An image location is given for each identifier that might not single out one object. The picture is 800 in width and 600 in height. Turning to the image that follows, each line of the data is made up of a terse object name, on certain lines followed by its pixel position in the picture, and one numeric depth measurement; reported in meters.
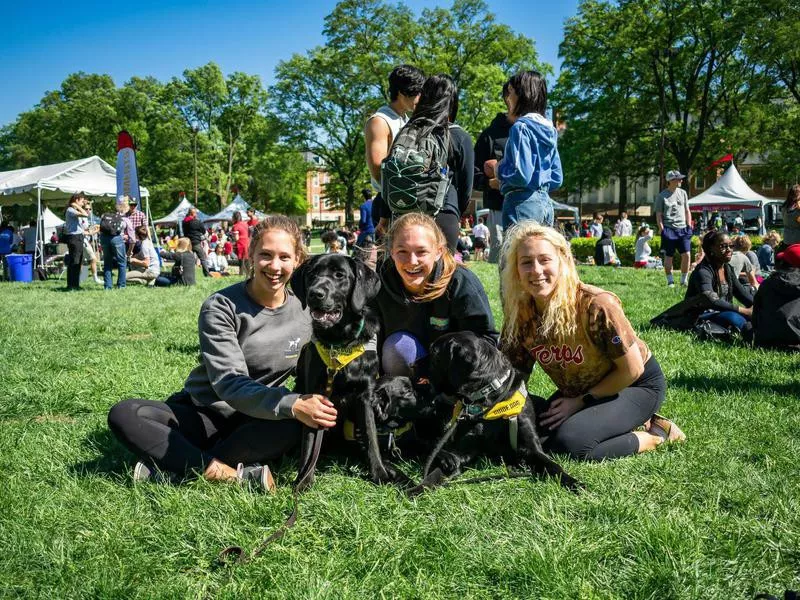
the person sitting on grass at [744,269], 7.82
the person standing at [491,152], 5.53
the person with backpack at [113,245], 12.18
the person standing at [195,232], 16.47
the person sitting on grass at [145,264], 13.96
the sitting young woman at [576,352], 3.14
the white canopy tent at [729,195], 23.05
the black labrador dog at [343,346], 2.93
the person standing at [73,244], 12.55
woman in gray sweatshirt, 2.86
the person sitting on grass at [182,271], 13.28
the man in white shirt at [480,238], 25.63
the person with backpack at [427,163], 4.02
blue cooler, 15.06
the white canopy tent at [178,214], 35.12
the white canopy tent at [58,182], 17.30
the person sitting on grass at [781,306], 5.50
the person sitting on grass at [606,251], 19.50
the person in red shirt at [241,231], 15.99
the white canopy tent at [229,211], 36.27
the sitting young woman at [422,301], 3.28
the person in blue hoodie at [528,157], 4.73
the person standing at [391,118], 4.42
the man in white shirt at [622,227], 26.81
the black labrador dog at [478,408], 2.90
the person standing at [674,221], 10.80
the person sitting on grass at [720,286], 6.15
